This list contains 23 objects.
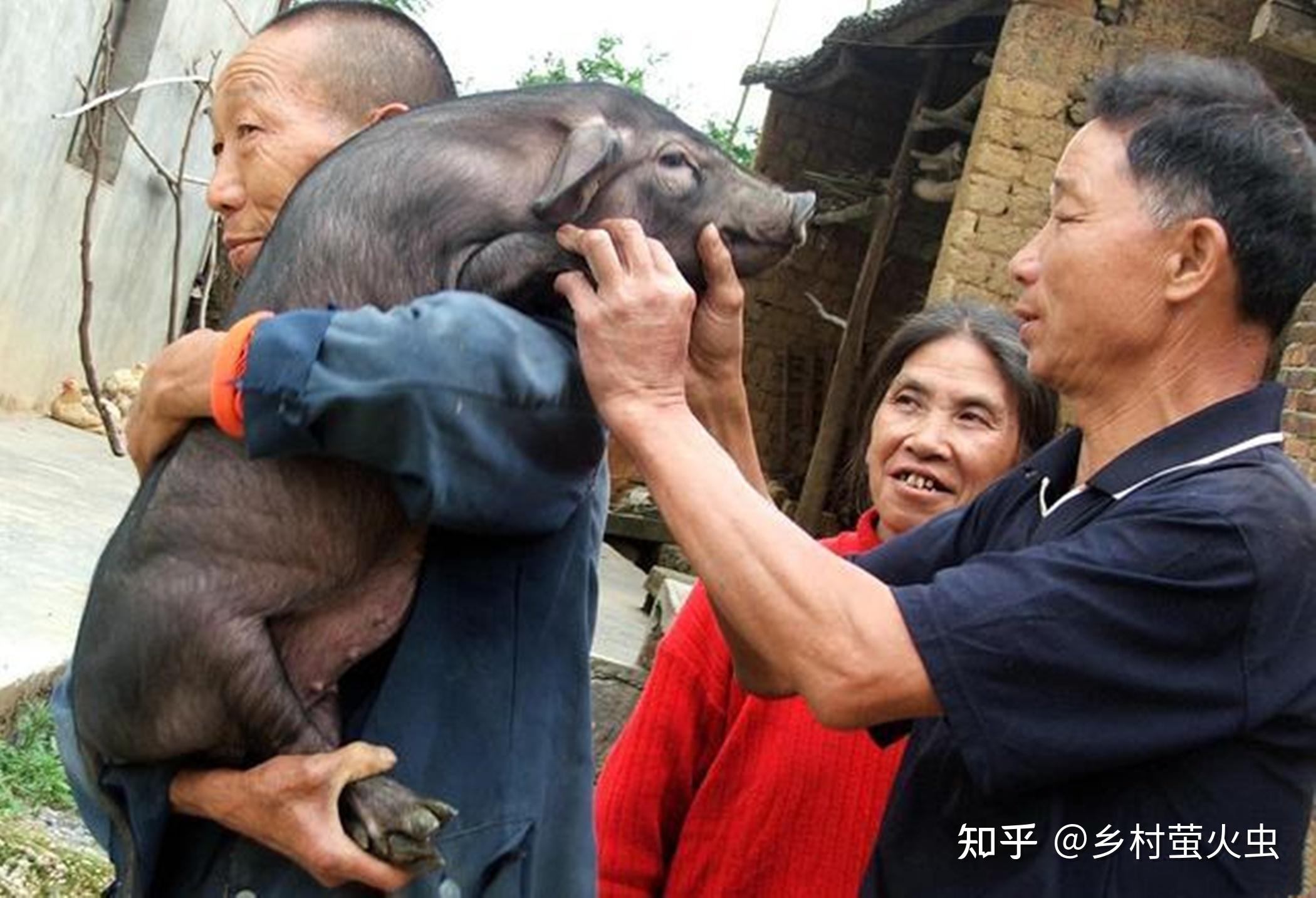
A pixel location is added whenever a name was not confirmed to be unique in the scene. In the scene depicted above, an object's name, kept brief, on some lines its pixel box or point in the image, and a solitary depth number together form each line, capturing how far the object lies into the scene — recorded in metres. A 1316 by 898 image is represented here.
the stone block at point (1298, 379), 5.23
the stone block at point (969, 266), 8.46
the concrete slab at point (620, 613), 7.50
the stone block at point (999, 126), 8.48
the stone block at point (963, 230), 8.48
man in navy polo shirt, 1.86
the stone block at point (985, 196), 8.50
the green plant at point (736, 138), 22.19
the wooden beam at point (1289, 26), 6.59
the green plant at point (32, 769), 4.80
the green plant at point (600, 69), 30.23
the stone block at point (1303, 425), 5.15
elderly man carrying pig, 1.68
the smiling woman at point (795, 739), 2.58
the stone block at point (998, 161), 8.50
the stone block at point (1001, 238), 8.53
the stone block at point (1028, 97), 8.50
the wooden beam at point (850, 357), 11.72
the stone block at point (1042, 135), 8.52
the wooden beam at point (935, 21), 10.45
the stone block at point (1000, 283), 8.48
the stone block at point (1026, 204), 8.55
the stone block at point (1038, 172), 8.55
